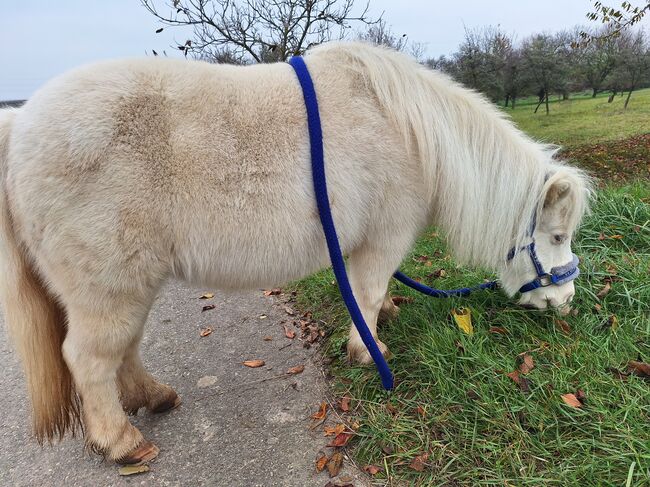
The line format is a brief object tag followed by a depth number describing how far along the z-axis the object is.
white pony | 1.76
